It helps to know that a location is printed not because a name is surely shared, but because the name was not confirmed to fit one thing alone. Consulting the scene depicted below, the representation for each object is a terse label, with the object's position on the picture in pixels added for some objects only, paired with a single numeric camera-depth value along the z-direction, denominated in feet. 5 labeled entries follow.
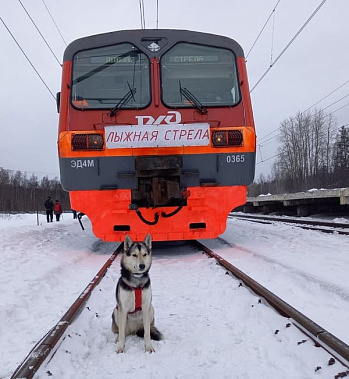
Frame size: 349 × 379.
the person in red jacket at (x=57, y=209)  76.28
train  21.01
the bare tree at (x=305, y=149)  181.78
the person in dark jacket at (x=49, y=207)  70.74
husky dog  9.36
